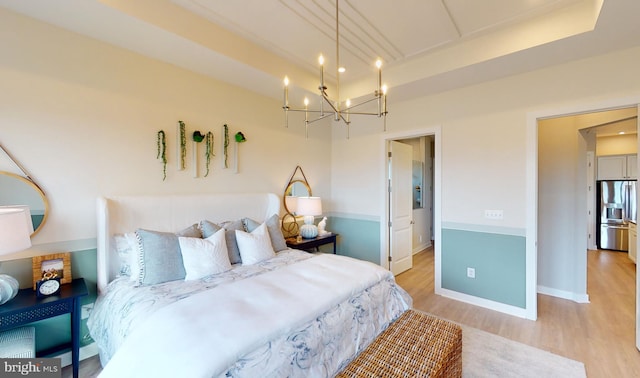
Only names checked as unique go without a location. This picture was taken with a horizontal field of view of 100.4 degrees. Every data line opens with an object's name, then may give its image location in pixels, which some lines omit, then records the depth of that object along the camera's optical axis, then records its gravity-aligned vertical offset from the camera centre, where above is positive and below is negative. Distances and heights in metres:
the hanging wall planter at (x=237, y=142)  3.31 +0.58
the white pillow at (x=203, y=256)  2.19 -0.58
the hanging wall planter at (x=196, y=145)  2.92 +0.49
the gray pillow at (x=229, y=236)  2.60 -0.47
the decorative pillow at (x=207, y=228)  2.61 -0.39
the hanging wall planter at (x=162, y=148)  2.71 +0.42
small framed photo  1.98 -0.59
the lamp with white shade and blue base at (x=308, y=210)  3.68 -0.31
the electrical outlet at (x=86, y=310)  2.24 -1.02
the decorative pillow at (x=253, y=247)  2.59 -0.58
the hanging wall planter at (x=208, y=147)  3.07 +0.48
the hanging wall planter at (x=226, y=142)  3.23 +0.57
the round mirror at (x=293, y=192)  3.89 -0.06
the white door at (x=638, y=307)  2.35 -1.09
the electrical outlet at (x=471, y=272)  3.30 -1.07
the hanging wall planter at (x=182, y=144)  2.83 +0.48
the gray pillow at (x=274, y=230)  2.97 -0.48
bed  1.26 -0.71
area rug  2.08 -1.46
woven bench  1.45 -0.99
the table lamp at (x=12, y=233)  1.49 -0.25
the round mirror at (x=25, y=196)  1.93 -0.04
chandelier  1.78 +0.67
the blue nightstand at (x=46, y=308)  1.68 -0.78
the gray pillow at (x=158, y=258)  2.05 -0.55
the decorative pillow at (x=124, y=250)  2.27 -0.52
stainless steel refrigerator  5.57 -0.57
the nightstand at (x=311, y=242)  3.49 -0.74
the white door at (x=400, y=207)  4.17 -0.33
